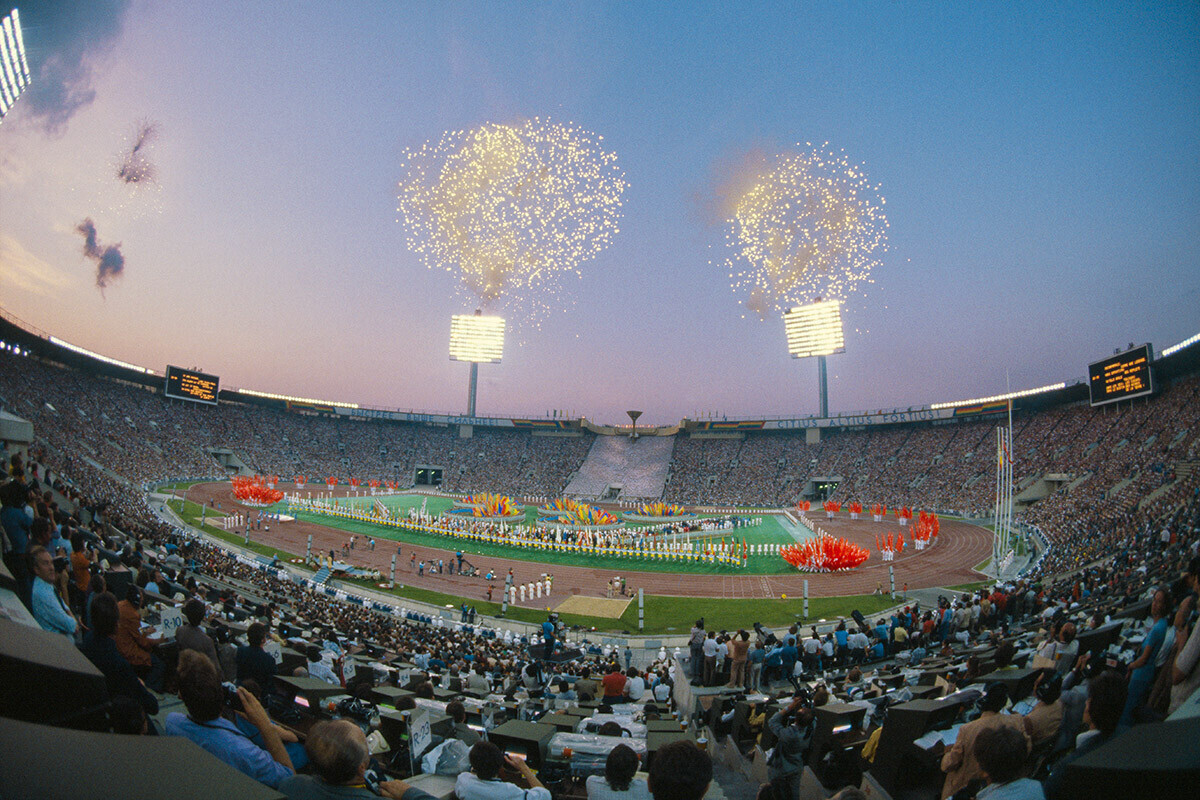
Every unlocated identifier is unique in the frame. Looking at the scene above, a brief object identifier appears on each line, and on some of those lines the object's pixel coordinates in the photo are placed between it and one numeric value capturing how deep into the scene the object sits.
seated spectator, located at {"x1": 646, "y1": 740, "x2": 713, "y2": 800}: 3.04
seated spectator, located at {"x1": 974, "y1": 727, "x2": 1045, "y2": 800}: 3.25
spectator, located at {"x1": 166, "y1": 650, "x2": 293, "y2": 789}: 3.27
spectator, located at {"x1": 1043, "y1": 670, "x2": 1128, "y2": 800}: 4.05
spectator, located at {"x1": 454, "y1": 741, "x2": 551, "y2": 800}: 3.77
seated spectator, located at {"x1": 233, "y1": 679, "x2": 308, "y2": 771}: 4.19
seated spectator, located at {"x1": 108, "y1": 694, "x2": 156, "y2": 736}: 2.88
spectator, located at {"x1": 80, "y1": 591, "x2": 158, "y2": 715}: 4.36
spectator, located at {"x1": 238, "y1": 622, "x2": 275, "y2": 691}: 6.58
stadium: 3.27
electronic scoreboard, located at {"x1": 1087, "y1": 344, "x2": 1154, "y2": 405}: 47.31
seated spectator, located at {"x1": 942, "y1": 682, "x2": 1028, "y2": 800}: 4.59
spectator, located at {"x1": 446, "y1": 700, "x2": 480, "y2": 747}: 6.27
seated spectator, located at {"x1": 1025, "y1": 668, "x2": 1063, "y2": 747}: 5.54
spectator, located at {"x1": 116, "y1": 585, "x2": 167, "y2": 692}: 6.27
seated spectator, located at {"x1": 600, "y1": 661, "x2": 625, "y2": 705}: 11.51
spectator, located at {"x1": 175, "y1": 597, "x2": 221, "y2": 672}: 6.15
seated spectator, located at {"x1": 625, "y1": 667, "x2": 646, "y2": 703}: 12.05
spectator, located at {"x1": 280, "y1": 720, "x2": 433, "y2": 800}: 2.85
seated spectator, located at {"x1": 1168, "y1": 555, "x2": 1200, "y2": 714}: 4.59
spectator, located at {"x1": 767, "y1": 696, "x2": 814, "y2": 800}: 6.36
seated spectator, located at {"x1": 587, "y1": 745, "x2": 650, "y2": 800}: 3.77
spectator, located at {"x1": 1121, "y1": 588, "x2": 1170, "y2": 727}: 5.51
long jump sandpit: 25.78
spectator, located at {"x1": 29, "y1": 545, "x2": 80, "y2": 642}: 4.95
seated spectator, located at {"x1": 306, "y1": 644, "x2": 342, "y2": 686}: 8.52
